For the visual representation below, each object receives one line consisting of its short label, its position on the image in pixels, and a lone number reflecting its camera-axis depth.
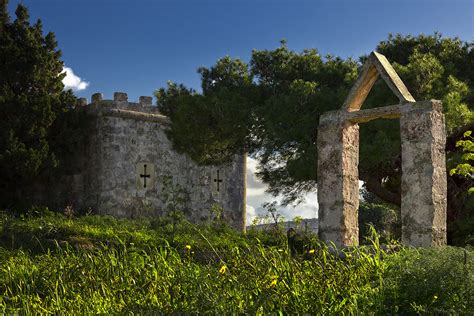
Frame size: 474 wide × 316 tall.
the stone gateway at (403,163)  9.62
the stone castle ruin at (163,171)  10.45
